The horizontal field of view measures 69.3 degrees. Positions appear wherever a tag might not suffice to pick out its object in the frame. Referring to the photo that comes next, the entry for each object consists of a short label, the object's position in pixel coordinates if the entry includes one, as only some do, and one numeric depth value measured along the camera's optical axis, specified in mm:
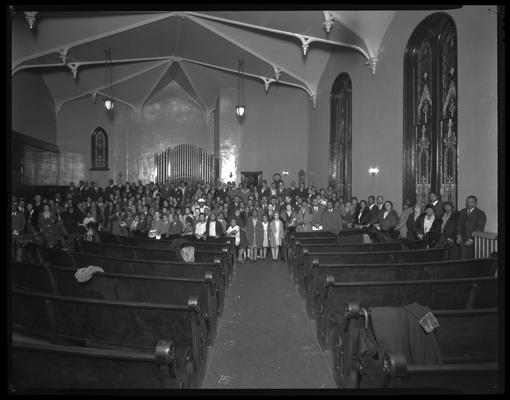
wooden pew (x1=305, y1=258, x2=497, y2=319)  5238
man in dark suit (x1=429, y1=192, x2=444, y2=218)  9273
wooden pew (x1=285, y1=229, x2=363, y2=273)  8297
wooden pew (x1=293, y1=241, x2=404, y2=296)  7320
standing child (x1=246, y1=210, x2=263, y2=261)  11094
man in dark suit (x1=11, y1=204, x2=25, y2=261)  9781
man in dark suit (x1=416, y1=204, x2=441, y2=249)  8434
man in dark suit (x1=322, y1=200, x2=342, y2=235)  11555
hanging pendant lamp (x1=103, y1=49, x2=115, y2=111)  14711
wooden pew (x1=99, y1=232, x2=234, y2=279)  8062
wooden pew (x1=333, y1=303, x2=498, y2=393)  3358
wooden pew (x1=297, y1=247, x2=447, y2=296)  6355
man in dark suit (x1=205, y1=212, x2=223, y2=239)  10961
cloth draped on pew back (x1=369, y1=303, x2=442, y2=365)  3213
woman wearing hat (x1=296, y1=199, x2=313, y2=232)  11633
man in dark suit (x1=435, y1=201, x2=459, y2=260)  7125
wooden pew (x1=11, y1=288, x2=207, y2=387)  3658
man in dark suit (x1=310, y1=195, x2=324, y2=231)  11727
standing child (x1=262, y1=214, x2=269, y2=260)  11198
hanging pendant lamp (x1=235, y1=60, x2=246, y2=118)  20206
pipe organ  23078
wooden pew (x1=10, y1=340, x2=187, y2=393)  2504
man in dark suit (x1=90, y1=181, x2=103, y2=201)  17925
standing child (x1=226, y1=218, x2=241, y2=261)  10922
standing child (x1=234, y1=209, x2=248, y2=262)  10922
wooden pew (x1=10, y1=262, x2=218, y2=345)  4637
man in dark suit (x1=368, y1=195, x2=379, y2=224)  11188
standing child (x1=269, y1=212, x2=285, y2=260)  11203
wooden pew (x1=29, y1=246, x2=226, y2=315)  5641
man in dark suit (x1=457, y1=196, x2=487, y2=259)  7466
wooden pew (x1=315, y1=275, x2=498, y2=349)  4355
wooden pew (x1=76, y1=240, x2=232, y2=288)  6988
